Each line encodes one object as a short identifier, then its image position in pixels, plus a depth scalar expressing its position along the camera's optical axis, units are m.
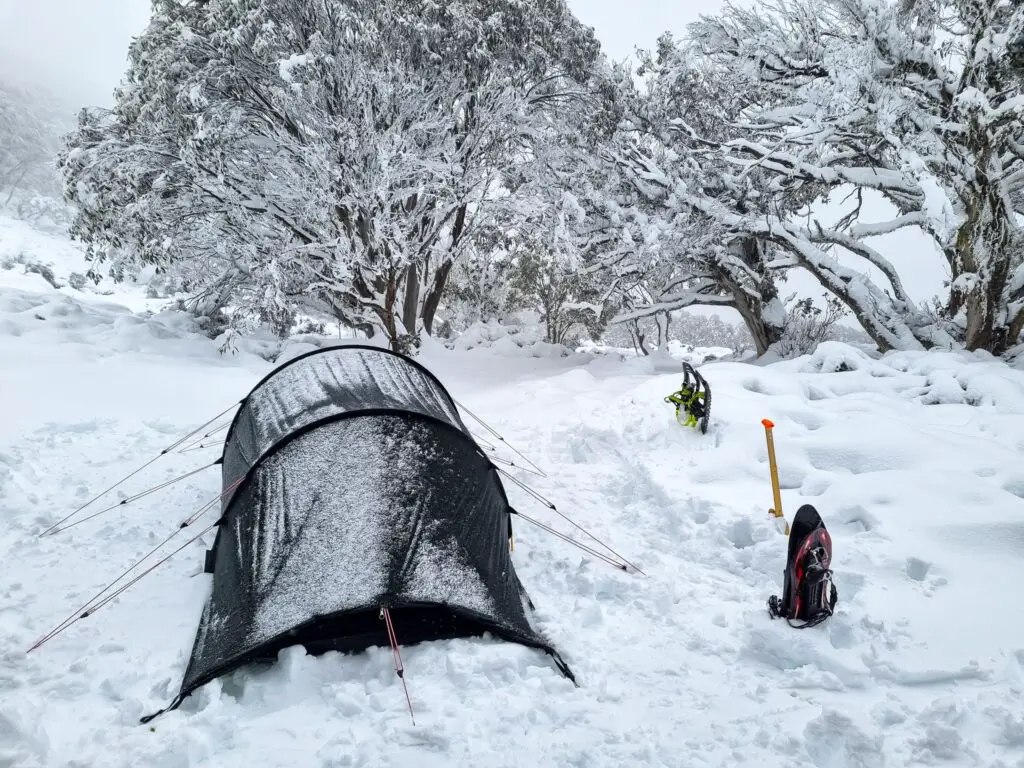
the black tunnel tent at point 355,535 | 3.44
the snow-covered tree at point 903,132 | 8.66
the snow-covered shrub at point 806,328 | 13.84
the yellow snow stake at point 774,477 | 4.82
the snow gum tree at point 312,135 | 11.11
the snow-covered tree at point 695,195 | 12.52
